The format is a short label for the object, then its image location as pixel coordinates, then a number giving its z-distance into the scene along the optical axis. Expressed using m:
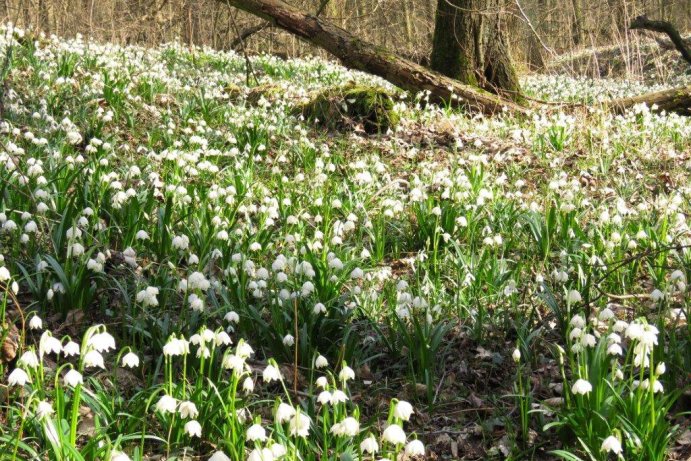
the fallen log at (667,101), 9.52
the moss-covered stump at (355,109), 8.17
